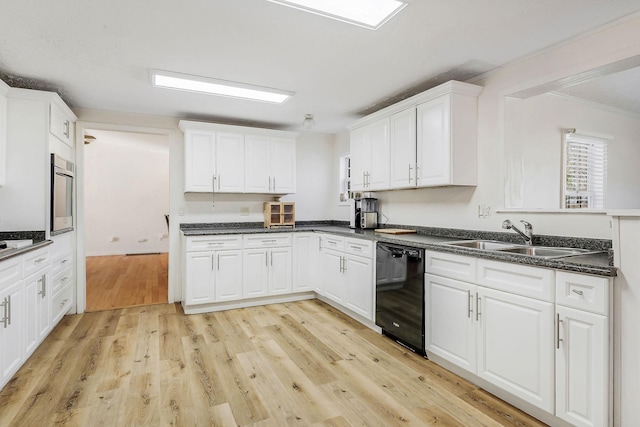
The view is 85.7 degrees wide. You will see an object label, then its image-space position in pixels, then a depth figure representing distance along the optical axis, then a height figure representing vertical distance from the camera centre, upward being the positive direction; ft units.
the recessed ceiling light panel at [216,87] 9.54 +3.73
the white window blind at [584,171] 11.34 +1.40
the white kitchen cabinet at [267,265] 13.29 -2.14
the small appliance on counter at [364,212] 13.85 -0.04
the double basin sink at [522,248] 7.45 -0.87
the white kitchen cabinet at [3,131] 9.25 +2.16
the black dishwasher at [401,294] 8.83 -2.27
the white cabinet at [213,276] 12.42 -2.43
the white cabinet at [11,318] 7.14 -2.37
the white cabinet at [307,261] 14.11 -2.10
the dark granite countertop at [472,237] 5.77 -0.79
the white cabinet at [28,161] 9.77 +1.40
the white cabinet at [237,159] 13.50 +2.13
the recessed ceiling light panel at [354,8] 6.14 +3.73
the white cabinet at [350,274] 10.98 -2.22
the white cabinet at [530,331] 5.46 -2.25
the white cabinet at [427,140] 9.44 +2.15
